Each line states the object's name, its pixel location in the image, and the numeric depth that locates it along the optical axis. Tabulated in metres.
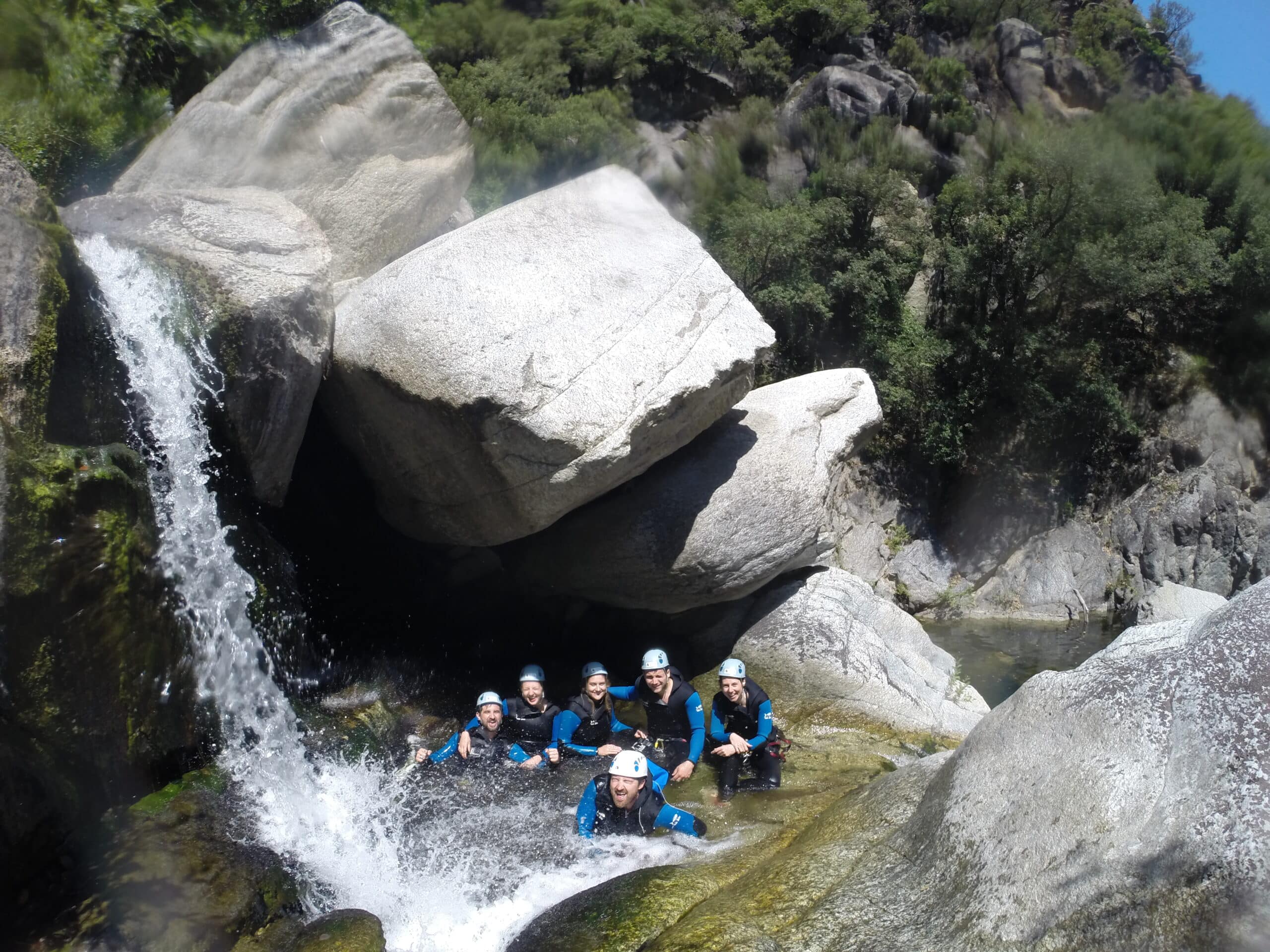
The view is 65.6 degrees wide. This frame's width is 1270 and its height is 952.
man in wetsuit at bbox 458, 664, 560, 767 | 7.39
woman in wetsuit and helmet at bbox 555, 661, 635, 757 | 7.30
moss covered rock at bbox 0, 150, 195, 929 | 4.47
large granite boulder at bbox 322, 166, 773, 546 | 6.88
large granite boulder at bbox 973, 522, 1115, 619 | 17.36
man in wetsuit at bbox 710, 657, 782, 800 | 6.80
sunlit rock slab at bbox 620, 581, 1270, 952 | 3.39
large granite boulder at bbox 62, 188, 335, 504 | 6.43
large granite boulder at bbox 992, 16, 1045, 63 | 28.31
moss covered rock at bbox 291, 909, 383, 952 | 4.52
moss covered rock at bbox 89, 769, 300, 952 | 4.44
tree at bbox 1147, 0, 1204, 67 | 26.31
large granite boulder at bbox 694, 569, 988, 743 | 8.37
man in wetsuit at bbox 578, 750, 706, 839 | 5.85
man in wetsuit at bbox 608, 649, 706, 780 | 7.30
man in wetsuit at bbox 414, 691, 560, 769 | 6.96
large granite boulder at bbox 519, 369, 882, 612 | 8.57
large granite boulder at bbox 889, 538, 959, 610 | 17.42
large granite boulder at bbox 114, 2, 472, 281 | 8.16
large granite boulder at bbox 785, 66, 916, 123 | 25.48
